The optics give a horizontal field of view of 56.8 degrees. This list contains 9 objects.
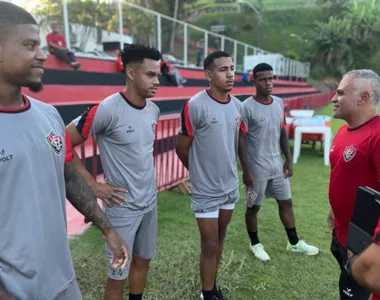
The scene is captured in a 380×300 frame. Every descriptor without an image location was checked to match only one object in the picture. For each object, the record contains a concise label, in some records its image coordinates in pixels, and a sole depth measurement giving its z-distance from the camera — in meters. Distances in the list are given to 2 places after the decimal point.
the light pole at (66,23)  10.35
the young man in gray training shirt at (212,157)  3.06
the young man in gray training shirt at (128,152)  2.54
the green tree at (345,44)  50.62
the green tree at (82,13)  9.83
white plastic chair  8.73
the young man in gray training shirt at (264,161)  3.89
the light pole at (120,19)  13.15
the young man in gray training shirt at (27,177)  1.46
